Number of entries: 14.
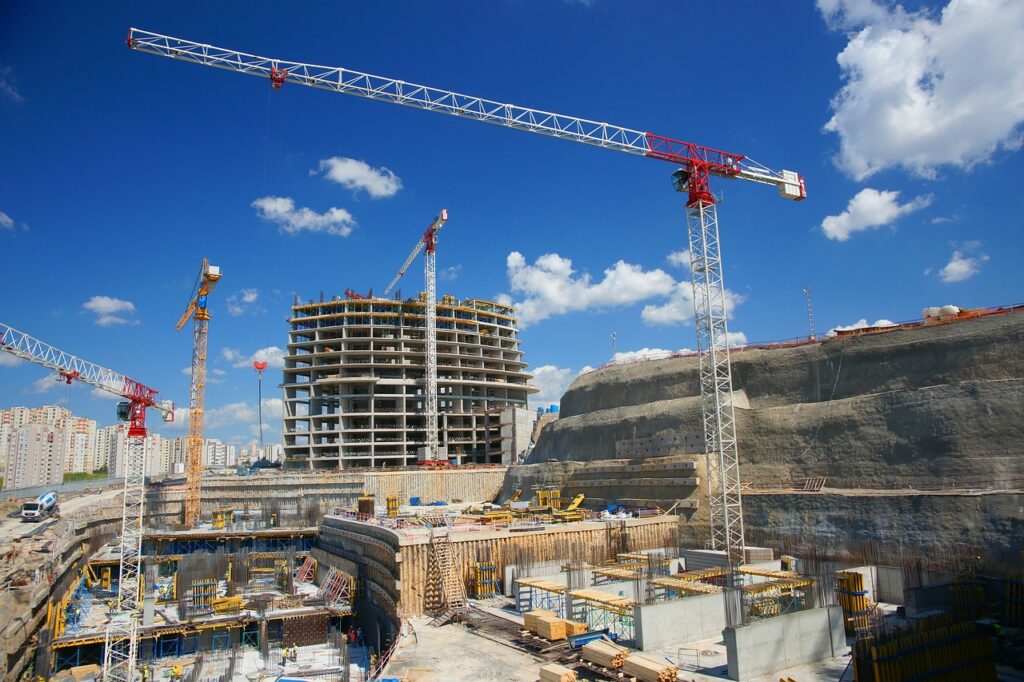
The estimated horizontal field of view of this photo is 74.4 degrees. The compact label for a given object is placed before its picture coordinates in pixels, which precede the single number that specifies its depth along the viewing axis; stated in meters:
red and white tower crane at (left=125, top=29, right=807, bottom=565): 41.12
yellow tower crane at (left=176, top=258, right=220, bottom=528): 66.75
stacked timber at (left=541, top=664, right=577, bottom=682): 18.89
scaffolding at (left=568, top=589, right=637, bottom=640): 24.66
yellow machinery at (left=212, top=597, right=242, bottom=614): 37.19
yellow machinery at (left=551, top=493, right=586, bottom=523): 46.06
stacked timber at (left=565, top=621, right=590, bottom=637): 24.29
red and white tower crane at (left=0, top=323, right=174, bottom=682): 32.06
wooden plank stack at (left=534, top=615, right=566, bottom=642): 23.92
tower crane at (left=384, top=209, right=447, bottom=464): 90.89
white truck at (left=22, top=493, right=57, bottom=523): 60.78
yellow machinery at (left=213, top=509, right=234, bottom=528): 59.65
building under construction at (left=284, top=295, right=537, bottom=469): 93.38
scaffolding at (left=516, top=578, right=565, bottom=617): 27.95
